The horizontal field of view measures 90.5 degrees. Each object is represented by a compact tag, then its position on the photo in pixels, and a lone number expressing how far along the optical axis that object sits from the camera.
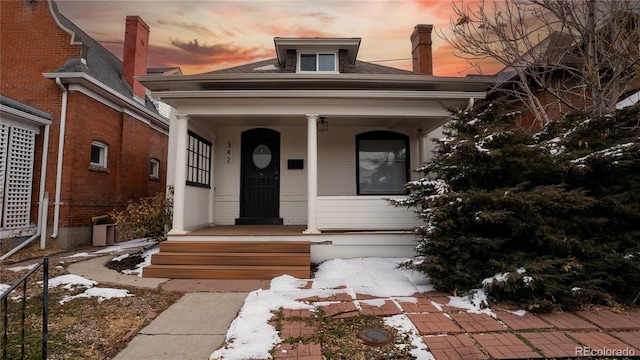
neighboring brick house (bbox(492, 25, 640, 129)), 5.21
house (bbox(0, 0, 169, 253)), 7.32
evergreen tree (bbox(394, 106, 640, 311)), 3.63
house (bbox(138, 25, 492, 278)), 5.82
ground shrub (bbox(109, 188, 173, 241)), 6.59
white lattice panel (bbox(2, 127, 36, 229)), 7.07
